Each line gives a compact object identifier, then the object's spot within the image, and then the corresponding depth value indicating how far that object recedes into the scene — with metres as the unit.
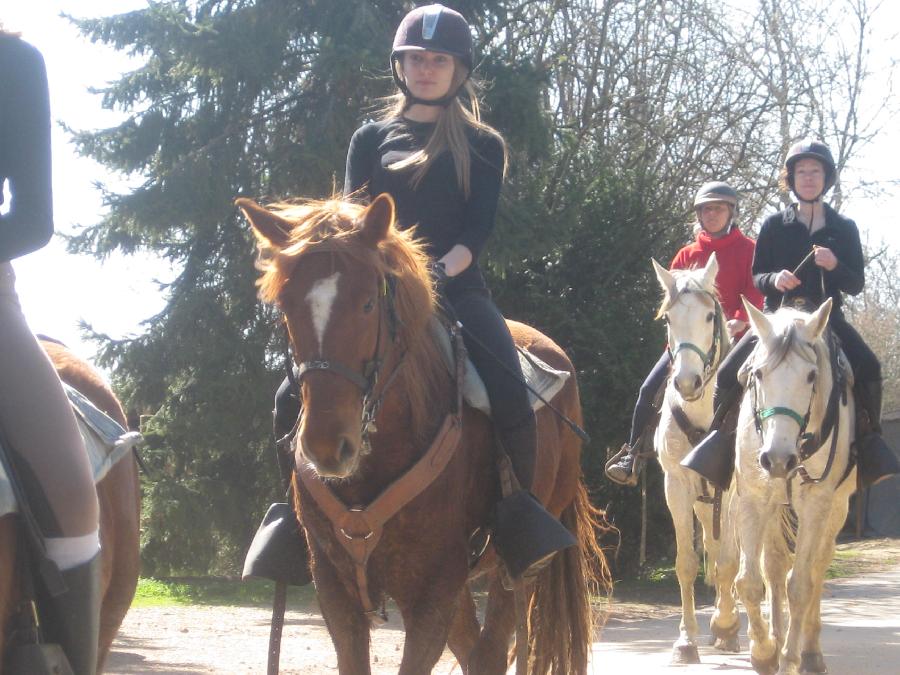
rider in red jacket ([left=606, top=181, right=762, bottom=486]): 10.12
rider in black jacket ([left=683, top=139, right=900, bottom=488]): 8.21
